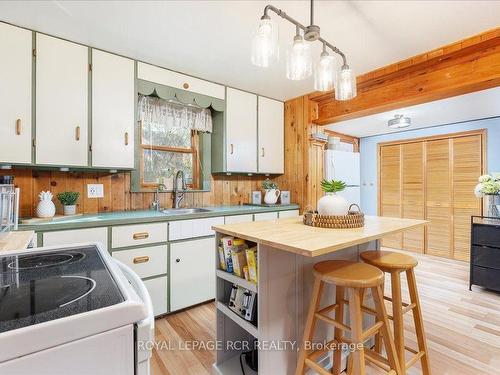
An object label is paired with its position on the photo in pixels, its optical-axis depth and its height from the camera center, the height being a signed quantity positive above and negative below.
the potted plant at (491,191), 2.90 -0.04
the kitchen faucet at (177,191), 2.86 -0.05
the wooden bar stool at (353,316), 1.20 -0.65
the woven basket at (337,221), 1.48 -0.19
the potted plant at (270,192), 3.34 -0.07
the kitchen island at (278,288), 1.27 -0.55
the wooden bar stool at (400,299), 1.46 -0.65
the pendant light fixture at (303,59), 1.24 +0.68
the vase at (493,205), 2.93 -0.20
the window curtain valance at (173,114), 2.65 +0.78
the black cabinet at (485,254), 2.71 -0.71
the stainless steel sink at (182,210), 2.73 -0.25
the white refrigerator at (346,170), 3.62 +0.25
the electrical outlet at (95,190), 2.38 -0.04
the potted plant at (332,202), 1.55 -0.09
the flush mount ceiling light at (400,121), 3.48 +0.88
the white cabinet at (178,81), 2.44 +1.07
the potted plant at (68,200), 2.13 -0.12
